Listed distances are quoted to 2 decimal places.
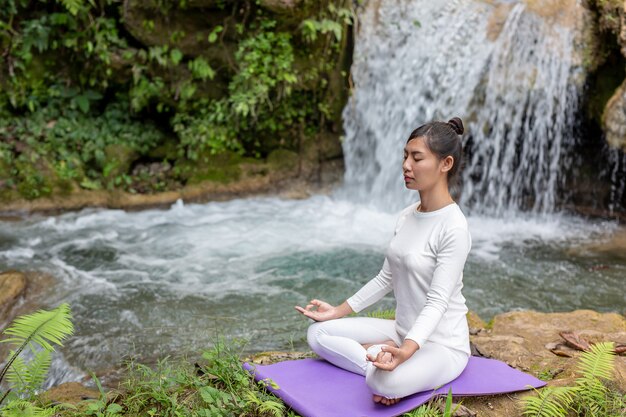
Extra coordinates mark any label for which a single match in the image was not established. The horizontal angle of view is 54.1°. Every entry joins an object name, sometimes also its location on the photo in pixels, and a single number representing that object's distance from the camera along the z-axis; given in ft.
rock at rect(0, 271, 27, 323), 17.99
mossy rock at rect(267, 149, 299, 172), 32.91
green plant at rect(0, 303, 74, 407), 9.89
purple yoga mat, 9.57
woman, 9.45
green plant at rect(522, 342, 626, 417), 9.67
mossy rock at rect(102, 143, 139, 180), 30.58
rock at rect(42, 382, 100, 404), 11.75
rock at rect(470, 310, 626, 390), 11.91
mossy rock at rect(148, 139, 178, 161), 32.19
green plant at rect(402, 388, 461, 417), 9.34
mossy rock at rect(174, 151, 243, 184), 31.73
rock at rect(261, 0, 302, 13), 28.73
